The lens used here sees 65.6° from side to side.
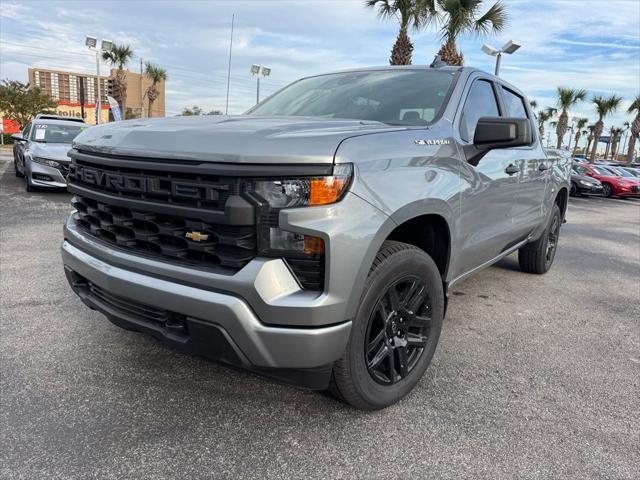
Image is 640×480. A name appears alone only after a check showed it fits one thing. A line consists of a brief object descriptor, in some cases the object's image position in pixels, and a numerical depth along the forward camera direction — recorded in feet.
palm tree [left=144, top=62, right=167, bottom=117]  154.92
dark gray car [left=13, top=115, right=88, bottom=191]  31.60
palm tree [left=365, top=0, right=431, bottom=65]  55.83
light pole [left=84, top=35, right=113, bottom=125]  75.25
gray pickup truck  6.25
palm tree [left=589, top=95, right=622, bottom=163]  136.15
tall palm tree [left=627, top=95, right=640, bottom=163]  118.21
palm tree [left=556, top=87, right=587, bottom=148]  130.31
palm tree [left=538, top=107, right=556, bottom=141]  211.08
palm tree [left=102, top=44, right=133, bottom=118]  119.14
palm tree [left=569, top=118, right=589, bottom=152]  265.95
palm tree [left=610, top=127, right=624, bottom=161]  272.64
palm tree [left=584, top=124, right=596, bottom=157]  275.88
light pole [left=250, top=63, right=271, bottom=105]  79.66
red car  68.18
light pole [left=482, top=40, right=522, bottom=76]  51.60
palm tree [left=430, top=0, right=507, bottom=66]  53.26
